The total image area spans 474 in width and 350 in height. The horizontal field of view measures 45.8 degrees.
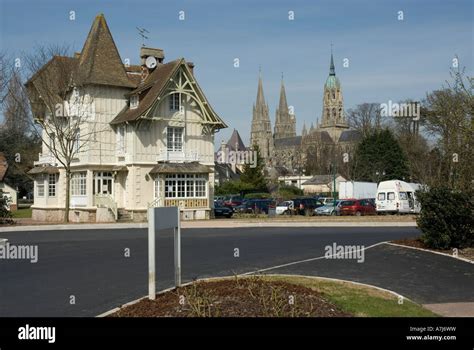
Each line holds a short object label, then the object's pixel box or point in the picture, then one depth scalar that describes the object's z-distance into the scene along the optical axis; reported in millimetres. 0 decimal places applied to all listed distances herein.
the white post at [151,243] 9273
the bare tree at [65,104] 37188
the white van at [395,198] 42688
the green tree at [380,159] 72125
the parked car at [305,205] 45500
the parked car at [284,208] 45062
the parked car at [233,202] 52053
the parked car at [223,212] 42503
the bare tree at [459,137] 16938
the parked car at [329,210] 43594
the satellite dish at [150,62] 42500
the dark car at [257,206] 46431
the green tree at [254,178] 73500
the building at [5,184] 59931
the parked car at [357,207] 43156
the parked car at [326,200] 51731
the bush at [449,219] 17031
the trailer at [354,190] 55438
